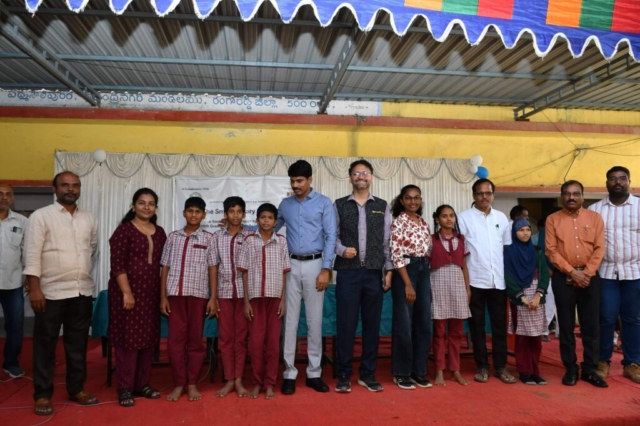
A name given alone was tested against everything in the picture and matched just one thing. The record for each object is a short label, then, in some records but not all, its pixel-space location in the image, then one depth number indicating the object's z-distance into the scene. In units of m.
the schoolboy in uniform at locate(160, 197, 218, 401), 3.55
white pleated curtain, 6.93
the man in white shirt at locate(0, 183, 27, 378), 4.23
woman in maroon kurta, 3.41
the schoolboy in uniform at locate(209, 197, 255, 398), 3.64
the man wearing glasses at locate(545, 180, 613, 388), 3.93
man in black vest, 3.74
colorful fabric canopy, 3.45
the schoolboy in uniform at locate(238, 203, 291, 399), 3.59
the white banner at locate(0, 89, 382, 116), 7.06
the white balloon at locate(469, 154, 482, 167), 7.48
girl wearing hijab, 3.92
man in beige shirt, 3.31
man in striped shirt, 4.04
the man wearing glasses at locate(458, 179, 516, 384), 4.02
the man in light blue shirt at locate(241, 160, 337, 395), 3.74
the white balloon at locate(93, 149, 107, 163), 6.79
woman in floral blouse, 3.79
